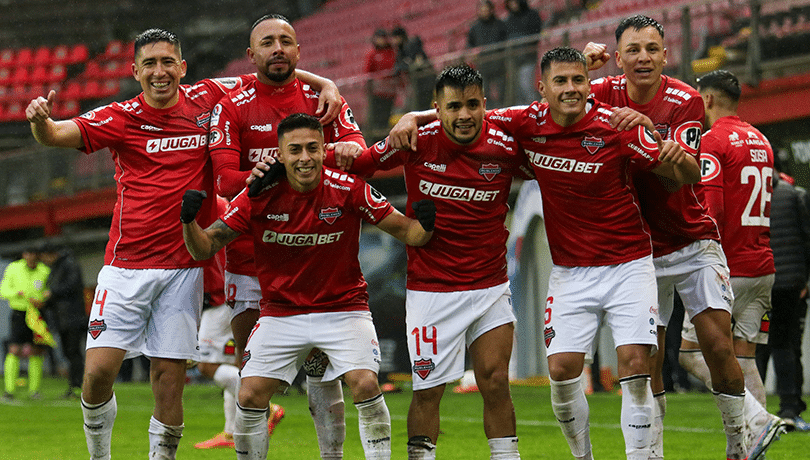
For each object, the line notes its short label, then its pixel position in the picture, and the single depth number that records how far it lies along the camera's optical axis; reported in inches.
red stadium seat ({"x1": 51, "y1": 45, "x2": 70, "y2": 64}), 2196.1
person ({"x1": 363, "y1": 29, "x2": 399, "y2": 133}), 1058.7
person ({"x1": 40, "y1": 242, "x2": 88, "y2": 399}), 1025.5
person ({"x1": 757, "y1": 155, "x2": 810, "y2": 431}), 613.3
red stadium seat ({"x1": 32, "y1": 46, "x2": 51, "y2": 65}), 2199.8
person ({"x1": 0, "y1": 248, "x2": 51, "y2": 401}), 1045.8
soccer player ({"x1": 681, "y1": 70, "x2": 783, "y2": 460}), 481.7
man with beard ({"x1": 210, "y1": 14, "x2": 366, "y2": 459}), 411.2
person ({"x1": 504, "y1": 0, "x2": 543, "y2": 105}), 911.0
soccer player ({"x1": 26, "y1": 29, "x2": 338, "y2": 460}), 404.8
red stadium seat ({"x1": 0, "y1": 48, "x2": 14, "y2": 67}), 2203.5
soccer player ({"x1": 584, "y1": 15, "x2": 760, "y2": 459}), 407.5
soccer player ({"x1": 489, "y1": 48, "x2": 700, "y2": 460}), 382.0
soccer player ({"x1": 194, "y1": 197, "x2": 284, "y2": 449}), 576.4
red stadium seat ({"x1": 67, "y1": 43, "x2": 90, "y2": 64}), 2202.0
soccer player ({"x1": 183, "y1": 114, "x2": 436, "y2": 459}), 379.2
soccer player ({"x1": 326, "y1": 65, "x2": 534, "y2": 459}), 383.6
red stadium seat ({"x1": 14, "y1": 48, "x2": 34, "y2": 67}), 2192.4
